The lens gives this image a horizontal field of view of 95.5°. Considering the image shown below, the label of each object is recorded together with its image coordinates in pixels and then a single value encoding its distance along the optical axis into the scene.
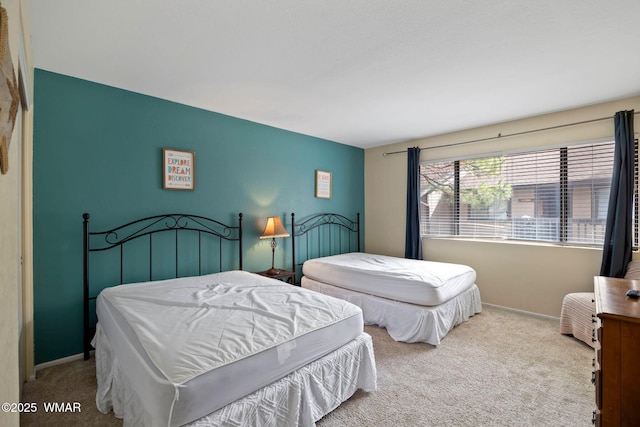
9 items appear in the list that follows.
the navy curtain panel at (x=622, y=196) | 2.89
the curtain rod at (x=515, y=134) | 3.18
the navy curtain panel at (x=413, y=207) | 4.49
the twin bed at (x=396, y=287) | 2.87
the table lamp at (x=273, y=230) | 3.60
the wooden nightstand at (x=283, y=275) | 3.58
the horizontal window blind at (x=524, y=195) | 3.22
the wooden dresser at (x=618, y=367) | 1.24
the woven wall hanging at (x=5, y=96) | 0.74
